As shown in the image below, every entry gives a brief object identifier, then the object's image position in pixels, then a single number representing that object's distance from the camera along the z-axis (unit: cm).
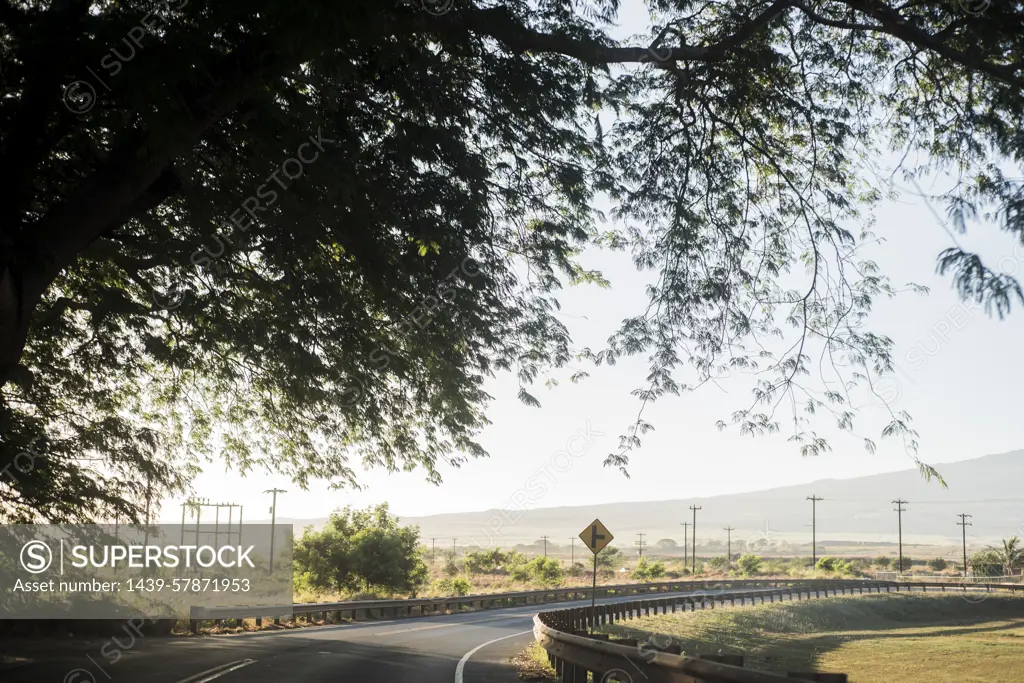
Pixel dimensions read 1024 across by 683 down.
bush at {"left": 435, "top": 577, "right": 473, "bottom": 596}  5830
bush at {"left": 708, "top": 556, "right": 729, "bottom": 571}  13700
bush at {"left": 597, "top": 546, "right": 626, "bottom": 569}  12473
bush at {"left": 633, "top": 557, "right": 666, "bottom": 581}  9112
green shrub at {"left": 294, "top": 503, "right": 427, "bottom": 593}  4891
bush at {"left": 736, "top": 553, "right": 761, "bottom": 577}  11249
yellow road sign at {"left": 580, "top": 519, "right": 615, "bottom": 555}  2512
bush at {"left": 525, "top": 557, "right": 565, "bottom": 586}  7969
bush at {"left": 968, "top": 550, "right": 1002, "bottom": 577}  10661
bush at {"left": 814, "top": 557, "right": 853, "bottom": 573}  10870
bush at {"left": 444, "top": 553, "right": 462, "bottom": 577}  9294
